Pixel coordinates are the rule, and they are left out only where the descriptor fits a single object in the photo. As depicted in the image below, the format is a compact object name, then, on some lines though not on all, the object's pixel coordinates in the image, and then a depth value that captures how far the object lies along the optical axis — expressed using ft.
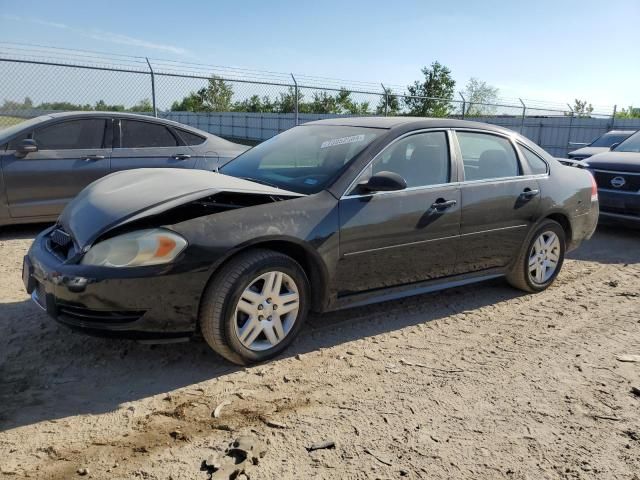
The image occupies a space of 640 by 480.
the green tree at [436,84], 129.90
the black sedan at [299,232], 9.91
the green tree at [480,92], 167.02
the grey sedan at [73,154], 20.13
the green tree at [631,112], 142.76
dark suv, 24.45
